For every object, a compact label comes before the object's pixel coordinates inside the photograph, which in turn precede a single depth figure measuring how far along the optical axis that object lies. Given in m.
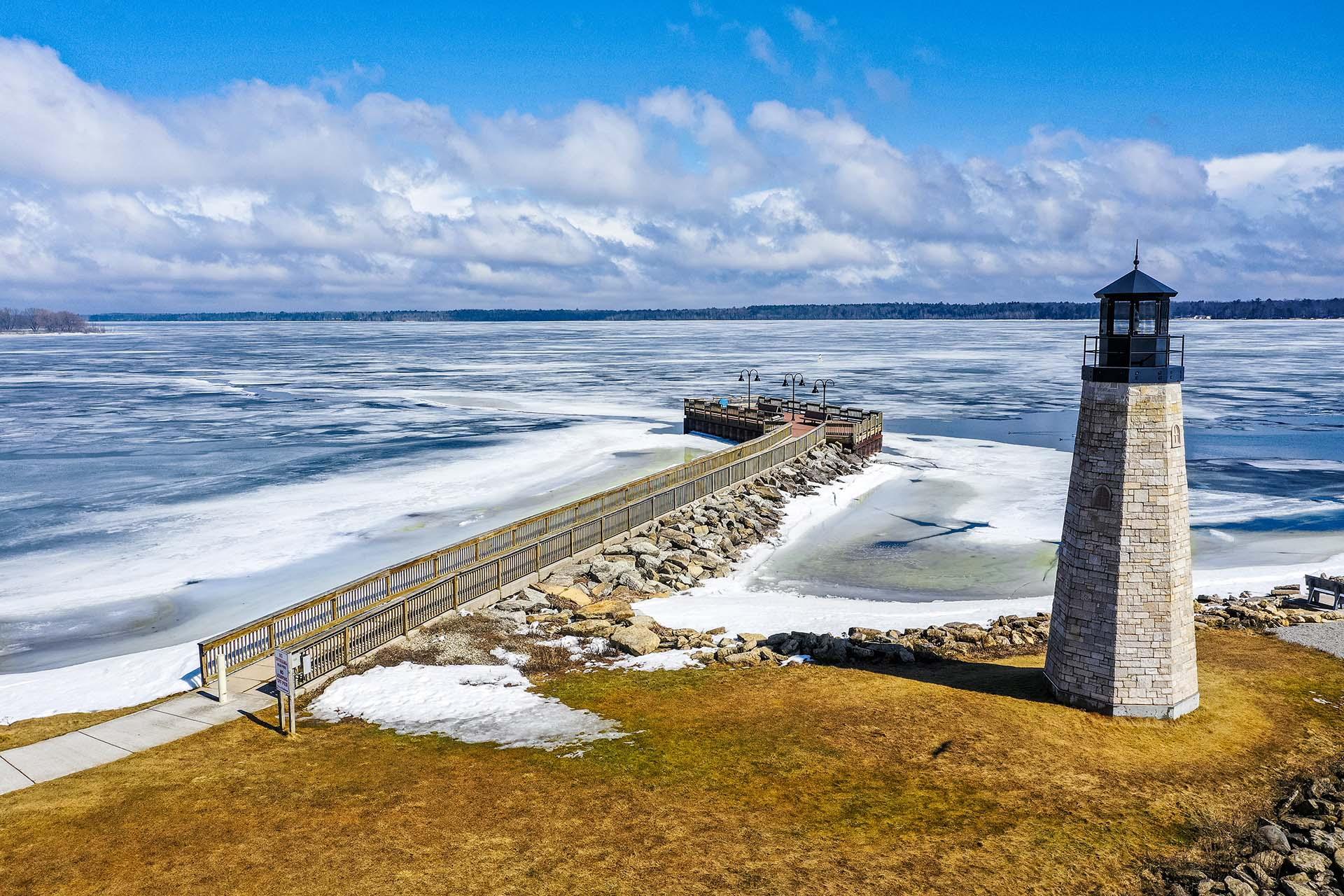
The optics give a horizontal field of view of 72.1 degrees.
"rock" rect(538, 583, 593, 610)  23.69
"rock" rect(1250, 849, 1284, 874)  11.98
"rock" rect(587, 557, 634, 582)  25.92
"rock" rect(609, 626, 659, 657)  20.23
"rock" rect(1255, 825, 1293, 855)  12.41
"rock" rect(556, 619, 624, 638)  21.44
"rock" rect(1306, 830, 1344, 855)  12.34
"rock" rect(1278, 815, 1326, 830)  12.96
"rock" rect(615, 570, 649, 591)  25.92
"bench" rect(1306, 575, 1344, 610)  23.55
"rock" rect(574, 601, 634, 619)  22.72
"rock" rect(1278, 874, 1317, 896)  11.47
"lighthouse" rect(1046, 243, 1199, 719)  15.60
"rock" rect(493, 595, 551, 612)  23.00
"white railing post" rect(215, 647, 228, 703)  17.17
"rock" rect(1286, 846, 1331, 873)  11.93
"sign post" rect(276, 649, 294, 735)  15.10
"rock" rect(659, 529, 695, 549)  30.00
